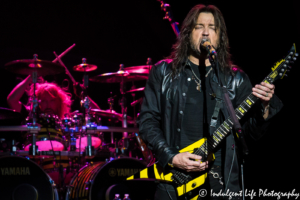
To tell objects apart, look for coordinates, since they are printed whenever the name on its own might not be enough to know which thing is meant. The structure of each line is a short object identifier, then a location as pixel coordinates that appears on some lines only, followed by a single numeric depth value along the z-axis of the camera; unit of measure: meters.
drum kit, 7.92
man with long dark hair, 4.27
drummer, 11.21
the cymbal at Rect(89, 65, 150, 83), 10.88
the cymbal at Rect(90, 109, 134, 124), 10.67
